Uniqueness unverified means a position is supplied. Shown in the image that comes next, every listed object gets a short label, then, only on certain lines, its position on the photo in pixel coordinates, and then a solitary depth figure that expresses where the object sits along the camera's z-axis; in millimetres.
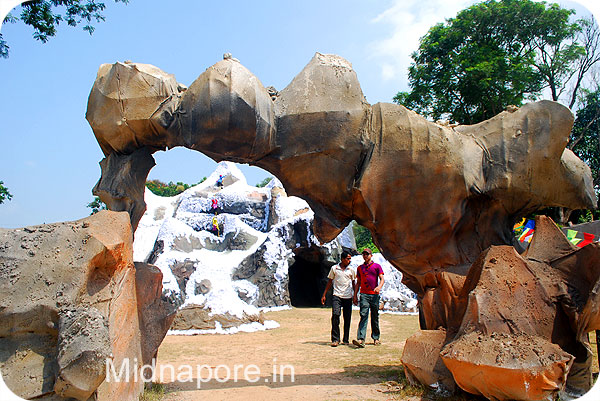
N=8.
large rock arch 3982
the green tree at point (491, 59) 14336
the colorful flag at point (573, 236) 9649
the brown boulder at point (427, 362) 3729
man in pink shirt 6805
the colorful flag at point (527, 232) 11411
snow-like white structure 9918
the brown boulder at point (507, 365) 2967
